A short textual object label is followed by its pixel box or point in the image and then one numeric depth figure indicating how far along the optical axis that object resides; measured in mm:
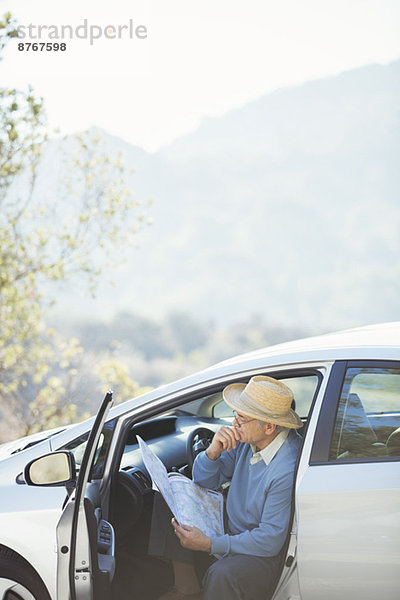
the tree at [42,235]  17187
